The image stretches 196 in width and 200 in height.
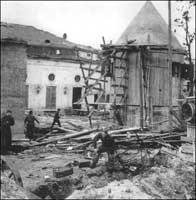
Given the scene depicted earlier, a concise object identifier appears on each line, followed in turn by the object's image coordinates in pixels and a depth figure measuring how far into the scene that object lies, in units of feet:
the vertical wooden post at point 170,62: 51.60
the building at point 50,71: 108.37
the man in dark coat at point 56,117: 59.59
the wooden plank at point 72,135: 47.60
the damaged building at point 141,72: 62.39
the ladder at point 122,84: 63.98
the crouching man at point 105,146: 35.51
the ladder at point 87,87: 59.76
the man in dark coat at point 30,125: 49.39
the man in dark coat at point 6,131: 40.47
